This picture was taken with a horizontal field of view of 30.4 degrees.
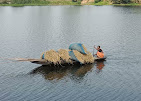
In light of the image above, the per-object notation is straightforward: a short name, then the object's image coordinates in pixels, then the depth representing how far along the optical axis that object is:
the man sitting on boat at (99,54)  42.41
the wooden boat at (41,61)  37.86
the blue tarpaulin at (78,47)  40.49
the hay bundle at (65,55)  38.94
